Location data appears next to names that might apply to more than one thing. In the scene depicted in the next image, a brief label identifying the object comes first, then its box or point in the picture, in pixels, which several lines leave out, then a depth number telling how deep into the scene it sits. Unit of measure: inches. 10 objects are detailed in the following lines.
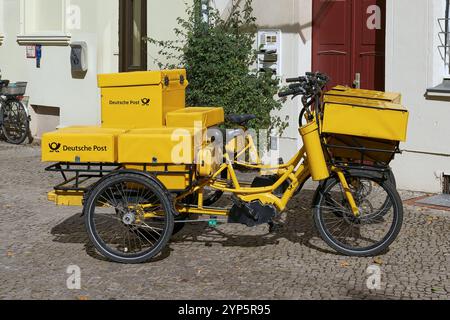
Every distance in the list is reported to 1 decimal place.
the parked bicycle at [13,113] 534.6
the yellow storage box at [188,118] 249.3
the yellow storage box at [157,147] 234.7
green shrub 396.5
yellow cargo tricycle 236.1
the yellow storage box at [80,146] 236.7
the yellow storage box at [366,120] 233.5
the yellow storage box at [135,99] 254.4
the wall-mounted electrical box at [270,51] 403.2
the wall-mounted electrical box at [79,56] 499.5
